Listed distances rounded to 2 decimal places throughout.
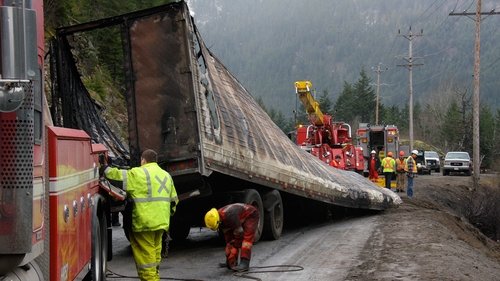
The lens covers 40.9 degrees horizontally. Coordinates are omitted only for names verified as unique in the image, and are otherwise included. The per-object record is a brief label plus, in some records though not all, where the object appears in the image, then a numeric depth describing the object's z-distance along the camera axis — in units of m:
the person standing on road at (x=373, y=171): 28.58
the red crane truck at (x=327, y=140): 26.66
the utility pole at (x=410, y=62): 54.80
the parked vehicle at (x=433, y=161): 57.25
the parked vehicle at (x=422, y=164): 51.75
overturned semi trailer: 10.09
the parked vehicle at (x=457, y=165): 47.59
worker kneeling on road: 9.09
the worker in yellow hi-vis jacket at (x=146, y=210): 7.29
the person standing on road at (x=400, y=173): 25.48
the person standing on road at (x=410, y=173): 23.66
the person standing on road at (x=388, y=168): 25.25
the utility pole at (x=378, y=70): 71.70
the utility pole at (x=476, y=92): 31.47
